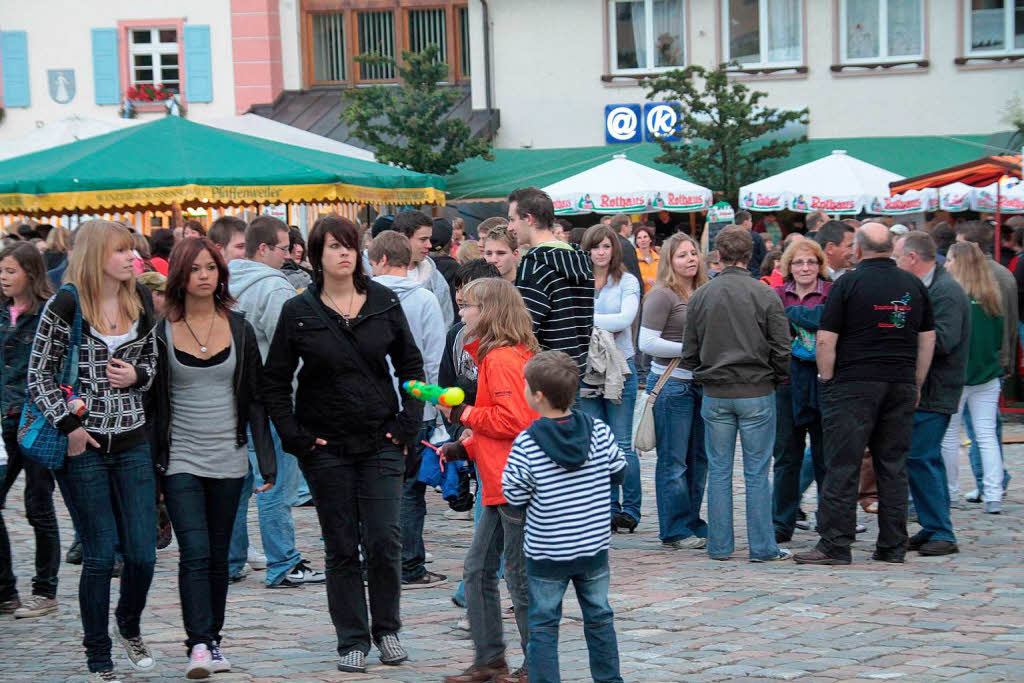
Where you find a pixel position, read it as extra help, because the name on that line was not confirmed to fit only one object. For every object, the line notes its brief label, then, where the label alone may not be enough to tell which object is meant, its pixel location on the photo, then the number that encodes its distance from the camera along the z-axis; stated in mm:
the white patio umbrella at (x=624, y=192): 39812
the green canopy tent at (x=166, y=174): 29719
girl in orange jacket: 11953
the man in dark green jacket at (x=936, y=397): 17453
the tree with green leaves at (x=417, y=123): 50281
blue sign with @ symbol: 53000
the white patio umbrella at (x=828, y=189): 39281
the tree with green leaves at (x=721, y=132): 47781
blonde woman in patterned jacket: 11914
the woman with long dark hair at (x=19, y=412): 14883
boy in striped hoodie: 10875
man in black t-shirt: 16453
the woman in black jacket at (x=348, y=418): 12258
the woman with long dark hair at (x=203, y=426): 12172
